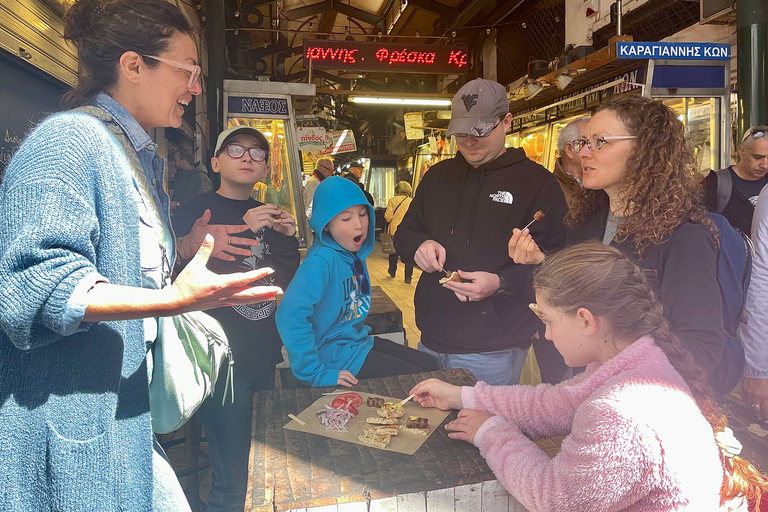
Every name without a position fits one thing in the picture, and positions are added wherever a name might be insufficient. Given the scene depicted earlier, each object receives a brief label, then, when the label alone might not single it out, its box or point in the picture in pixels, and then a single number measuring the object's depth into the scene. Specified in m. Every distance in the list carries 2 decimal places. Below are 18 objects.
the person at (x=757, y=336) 2.45
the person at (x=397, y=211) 10.31
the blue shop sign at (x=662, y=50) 5.10
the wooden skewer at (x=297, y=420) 1.57
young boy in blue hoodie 2.08
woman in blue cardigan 0.95
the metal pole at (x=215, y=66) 5.97
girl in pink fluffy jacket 1.11
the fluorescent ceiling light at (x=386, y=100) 9.69
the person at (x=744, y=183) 3.89
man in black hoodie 2.35
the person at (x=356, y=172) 11.37
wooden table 1.22
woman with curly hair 1.49
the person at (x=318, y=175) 8.90
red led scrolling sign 7.93
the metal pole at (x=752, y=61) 5.25
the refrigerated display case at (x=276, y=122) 5.96
